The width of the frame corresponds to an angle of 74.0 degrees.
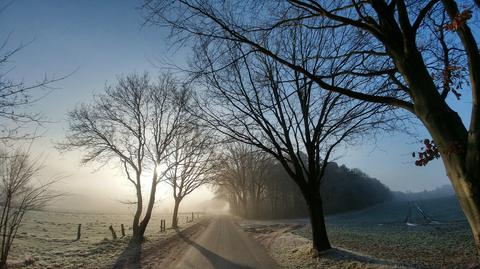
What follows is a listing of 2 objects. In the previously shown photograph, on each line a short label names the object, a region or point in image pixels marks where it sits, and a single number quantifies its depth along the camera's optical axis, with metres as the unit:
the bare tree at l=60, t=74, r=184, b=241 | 20.67
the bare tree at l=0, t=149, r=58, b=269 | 9.21
